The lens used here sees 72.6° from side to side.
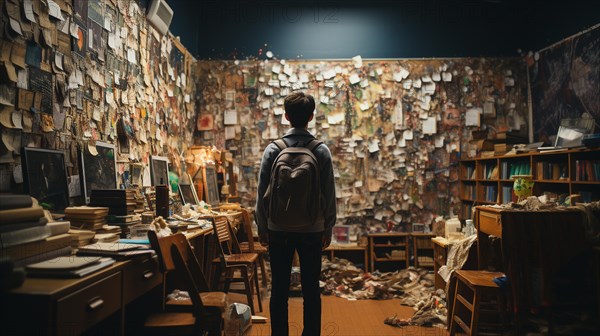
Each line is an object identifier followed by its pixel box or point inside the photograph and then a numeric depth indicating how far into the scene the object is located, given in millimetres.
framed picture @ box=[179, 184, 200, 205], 4188
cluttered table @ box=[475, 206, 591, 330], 2590
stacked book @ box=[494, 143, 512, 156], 4895
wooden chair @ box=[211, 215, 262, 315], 3453
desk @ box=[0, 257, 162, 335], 1226
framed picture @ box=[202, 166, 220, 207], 4548
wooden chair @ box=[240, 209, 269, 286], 4191
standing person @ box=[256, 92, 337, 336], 2146
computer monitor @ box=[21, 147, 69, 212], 2141
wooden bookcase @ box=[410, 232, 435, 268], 5332
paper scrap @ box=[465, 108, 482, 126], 5617
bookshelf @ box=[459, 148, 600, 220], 3826
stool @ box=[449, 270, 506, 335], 2660
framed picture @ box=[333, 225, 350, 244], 5621
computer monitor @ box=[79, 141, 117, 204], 2677
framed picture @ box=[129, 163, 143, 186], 3463
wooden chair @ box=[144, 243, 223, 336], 1923
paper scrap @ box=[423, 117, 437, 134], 5629
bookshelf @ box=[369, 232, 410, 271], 5395
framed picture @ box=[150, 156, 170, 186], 3857
